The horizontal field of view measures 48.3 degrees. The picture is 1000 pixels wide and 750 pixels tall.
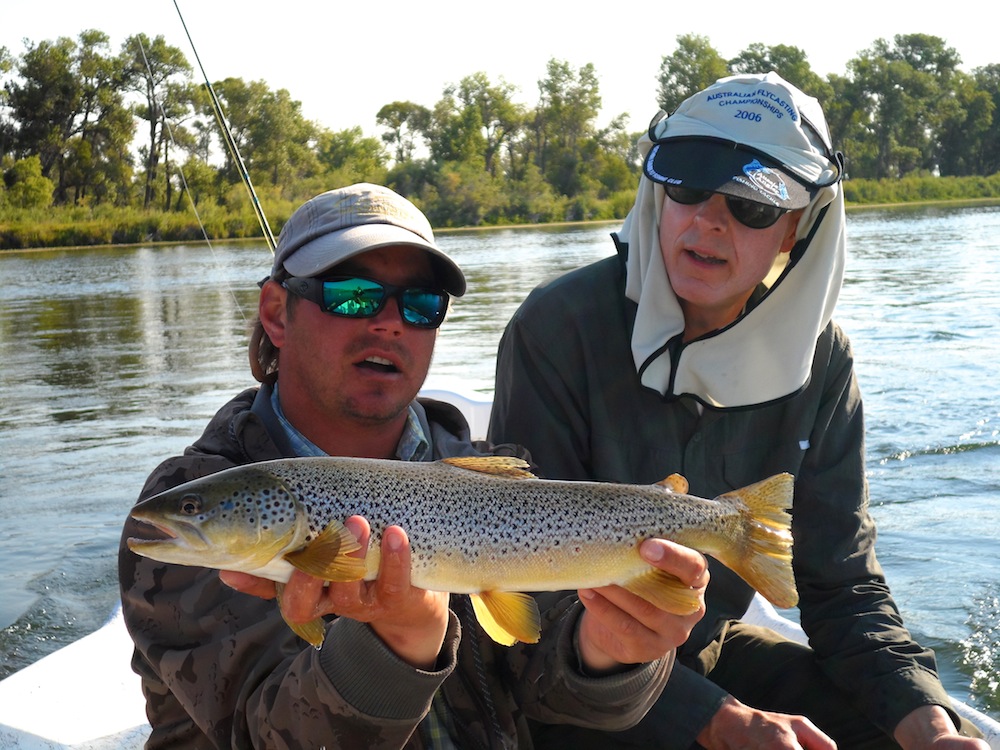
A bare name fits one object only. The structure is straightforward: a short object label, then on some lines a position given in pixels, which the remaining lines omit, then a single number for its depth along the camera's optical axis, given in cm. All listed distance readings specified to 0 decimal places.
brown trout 208
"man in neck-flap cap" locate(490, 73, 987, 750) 339
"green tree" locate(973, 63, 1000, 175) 8850
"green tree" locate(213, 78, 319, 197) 6769
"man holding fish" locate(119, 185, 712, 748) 212
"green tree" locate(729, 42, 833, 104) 8300
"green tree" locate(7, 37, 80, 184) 6047
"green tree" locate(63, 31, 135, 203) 6191
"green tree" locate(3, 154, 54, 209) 5772
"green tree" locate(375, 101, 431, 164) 9056
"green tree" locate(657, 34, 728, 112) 8469
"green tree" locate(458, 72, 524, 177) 8919
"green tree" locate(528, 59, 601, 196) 8750
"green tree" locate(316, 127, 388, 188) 8388
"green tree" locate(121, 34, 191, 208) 4684
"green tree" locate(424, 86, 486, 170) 8575
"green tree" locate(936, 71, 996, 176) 8819
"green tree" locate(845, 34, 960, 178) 8612
